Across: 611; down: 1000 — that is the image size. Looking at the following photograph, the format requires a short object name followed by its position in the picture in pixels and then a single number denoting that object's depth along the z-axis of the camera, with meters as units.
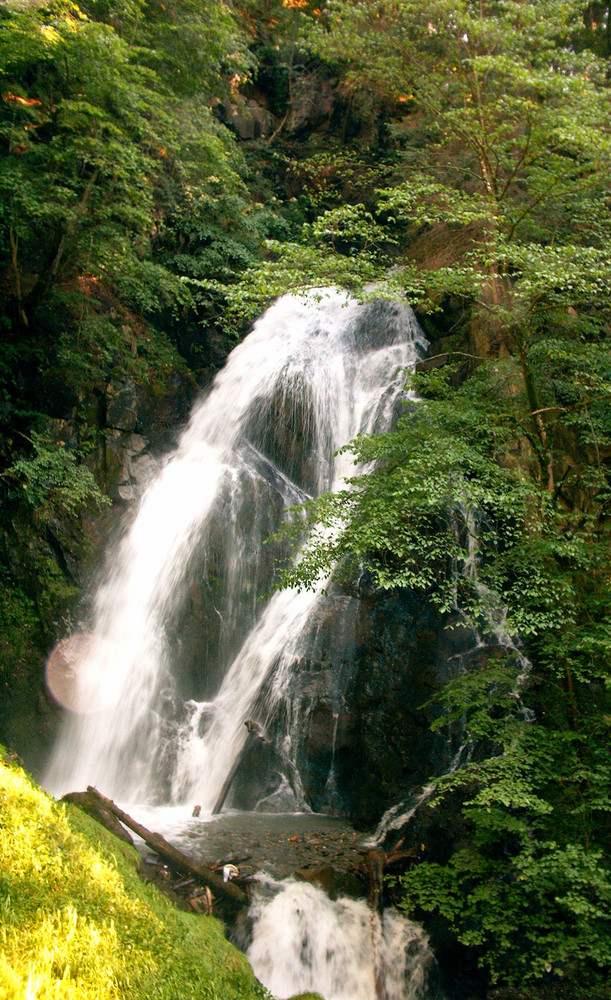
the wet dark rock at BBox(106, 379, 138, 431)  11.47
